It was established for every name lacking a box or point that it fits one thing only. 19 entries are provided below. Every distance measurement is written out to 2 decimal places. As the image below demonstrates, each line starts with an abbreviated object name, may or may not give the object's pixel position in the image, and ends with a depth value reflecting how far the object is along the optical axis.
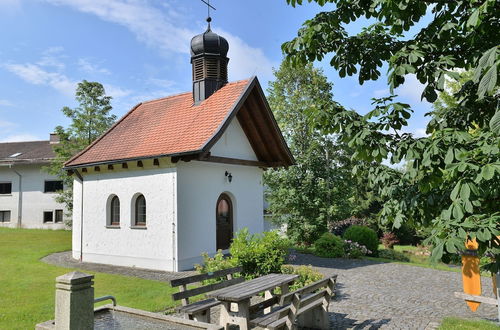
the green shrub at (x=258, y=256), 9.21
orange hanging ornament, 7.05
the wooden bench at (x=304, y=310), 5.29
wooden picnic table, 5.42
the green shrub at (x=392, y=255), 18.49
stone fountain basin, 4.79
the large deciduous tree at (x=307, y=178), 17.14
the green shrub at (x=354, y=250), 14.92
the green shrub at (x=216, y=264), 8.99
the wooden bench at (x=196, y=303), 5.84
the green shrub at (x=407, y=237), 26.66
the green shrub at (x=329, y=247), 14.99
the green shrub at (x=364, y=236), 16.33
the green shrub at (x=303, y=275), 8.91
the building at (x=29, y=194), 30.16
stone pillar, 4.14
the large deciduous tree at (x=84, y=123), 24.45
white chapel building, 12.30
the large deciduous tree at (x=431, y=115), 3.14
